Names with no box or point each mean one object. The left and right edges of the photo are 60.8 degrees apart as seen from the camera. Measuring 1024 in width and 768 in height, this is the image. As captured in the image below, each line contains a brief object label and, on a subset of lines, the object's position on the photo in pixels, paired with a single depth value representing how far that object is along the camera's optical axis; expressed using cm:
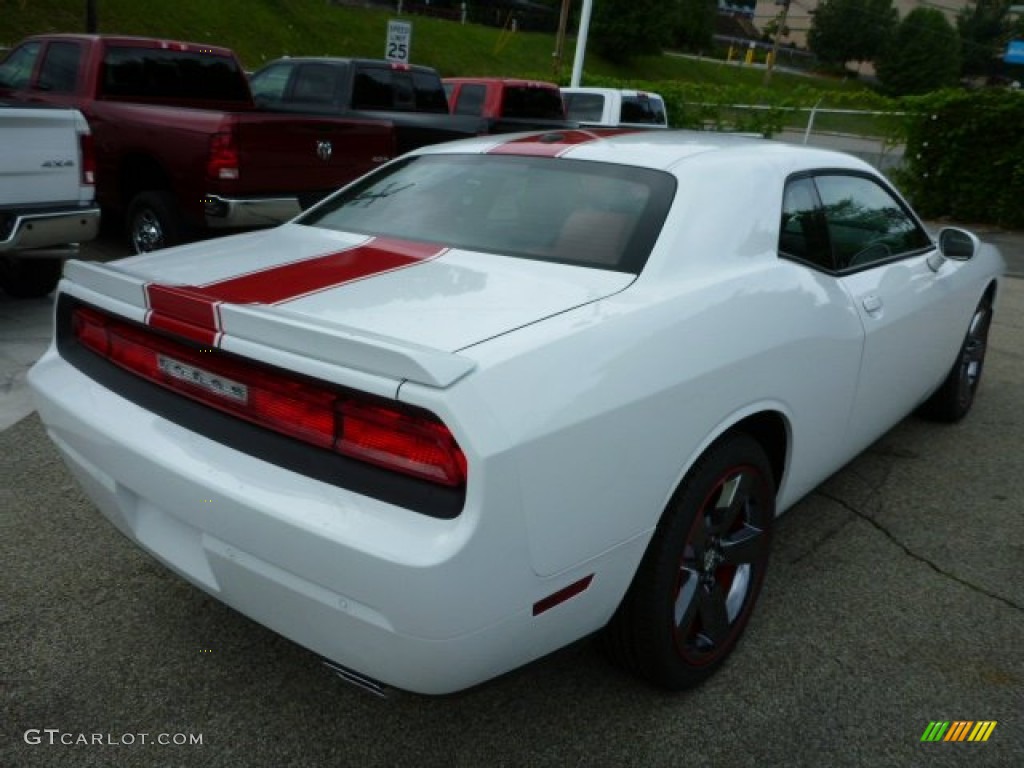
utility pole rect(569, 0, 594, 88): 1762
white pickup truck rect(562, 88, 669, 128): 1378
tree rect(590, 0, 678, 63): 5581
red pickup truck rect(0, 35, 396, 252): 642
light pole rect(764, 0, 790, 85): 5853
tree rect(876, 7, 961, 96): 7306
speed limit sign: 1263
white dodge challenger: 173
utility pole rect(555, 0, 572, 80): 2724
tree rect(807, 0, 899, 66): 7869
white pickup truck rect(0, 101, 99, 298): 506
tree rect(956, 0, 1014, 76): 8919
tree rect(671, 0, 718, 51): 7244
